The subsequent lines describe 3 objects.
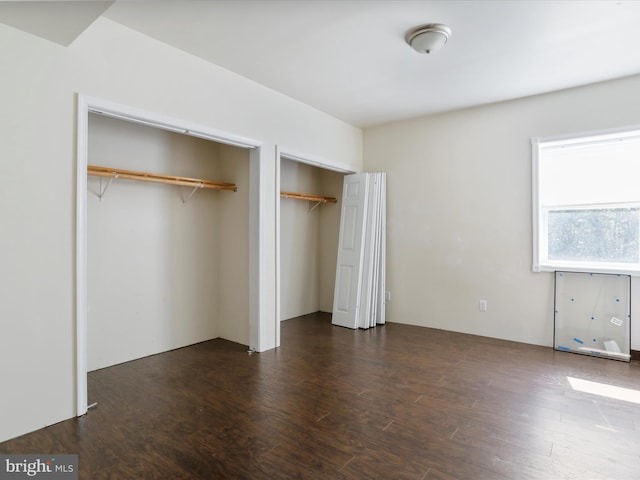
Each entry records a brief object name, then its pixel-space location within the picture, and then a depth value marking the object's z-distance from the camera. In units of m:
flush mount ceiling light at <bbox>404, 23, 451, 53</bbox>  2.69
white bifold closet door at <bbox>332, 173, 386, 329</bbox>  4.87
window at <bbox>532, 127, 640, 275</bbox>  3.69
